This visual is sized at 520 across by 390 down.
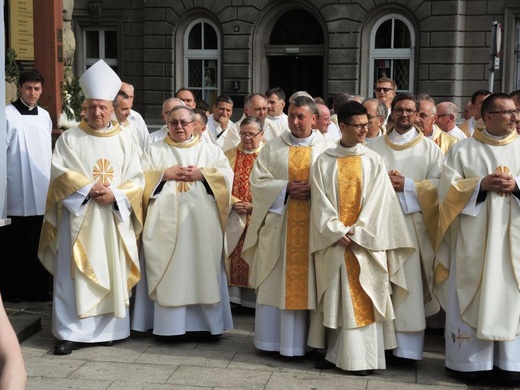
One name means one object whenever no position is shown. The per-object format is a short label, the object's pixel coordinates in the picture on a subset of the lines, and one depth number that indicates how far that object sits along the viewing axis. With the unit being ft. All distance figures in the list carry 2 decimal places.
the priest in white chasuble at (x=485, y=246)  19.54
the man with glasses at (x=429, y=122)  24.71
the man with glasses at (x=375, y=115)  24.07
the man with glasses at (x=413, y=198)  20.93
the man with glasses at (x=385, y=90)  30.01
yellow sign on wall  30.89
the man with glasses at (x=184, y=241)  22.80
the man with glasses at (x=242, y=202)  25.62
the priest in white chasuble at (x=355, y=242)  19.86
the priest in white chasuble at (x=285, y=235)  20.93
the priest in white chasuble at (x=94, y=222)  21.84
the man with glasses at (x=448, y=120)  29.25
